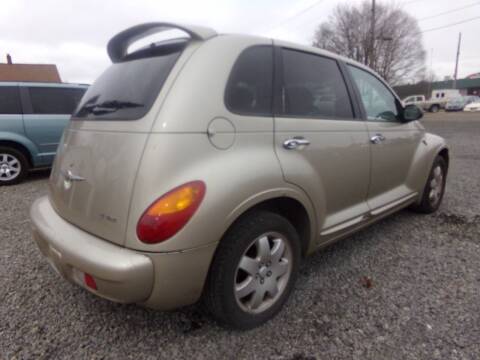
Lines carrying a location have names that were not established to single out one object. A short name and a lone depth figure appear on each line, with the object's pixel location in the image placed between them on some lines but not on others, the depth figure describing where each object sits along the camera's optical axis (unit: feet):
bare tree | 109.50
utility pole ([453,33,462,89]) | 138.82
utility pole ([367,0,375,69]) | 68.99
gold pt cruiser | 4.83
